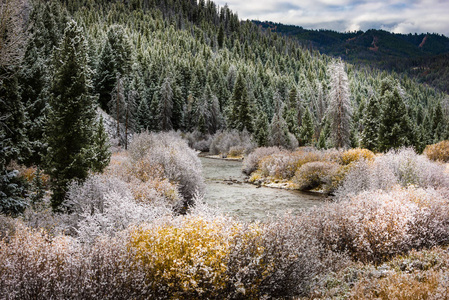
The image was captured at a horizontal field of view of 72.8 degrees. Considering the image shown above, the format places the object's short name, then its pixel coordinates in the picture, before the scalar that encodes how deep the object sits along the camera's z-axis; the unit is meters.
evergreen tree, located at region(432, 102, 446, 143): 66.62
